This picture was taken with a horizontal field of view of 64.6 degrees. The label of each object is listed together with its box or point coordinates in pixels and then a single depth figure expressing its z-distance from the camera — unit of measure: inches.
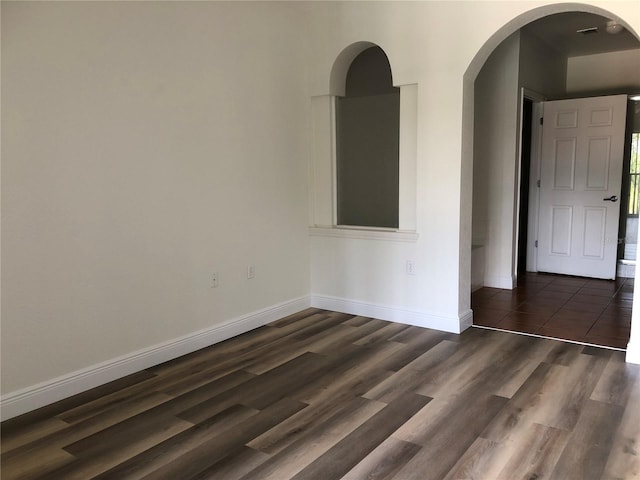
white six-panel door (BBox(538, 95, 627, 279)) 226.4
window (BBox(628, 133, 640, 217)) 237.0
